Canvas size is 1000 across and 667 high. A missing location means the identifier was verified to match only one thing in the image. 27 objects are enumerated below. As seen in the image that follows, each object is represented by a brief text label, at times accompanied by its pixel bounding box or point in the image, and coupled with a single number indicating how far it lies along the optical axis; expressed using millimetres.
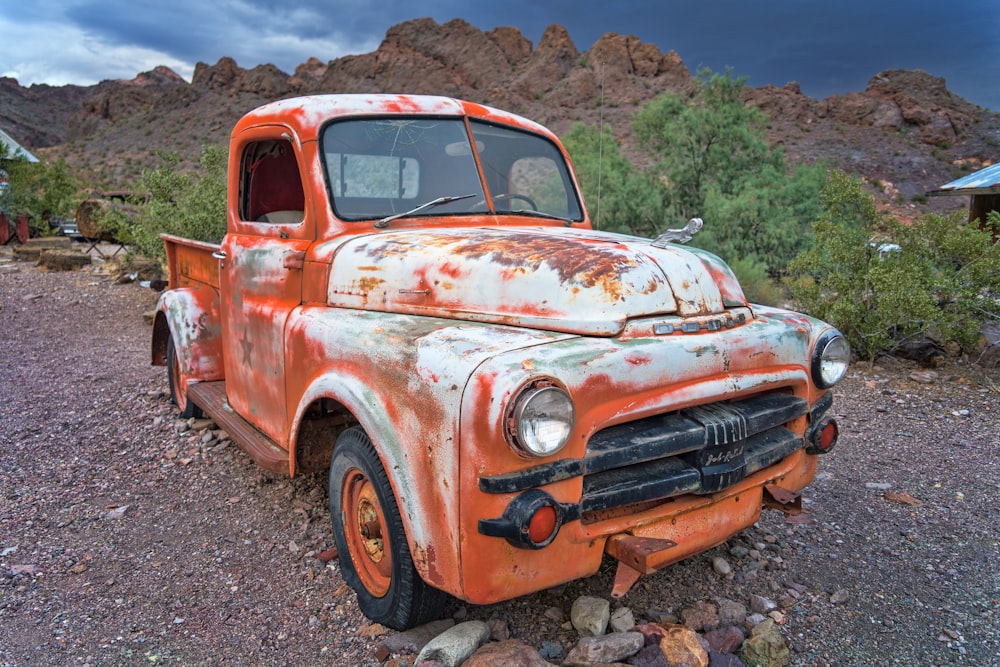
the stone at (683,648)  2170
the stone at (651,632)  2266
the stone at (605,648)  2162
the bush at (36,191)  15875
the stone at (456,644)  2193
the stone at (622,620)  2369
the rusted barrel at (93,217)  14000
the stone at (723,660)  2182
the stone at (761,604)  2588
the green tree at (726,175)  10117
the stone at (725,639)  2299
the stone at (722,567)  2822
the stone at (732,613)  2488
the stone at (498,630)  2375
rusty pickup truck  1927
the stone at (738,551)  2977
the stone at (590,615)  2354
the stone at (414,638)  2342
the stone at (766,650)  2266
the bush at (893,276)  5645
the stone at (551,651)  2287
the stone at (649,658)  2139
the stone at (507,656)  2082
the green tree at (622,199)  10695
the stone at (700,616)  2443
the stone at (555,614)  2500
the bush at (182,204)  8828
